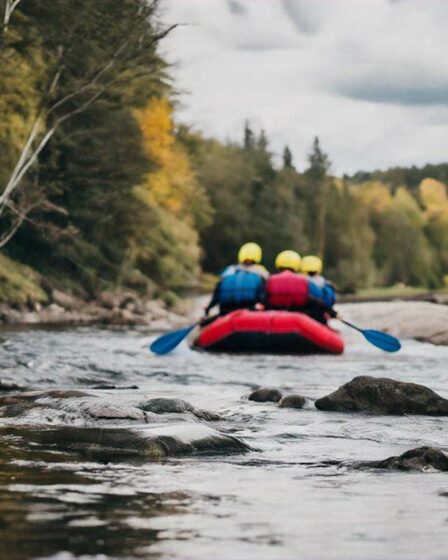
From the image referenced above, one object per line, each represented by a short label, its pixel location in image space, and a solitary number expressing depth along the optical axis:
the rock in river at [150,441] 6.34
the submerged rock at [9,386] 10.98
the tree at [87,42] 18.66
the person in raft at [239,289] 18.45
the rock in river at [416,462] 5.95
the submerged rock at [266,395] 10.00
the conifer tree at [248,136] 101.00
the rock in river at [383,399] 8.98
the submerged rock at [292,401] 9.46
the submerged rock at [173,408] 8.23
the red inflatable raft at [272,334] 17.42
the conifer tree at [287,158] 86.88
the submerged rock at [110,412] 7.52
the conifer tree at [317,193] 80.19
